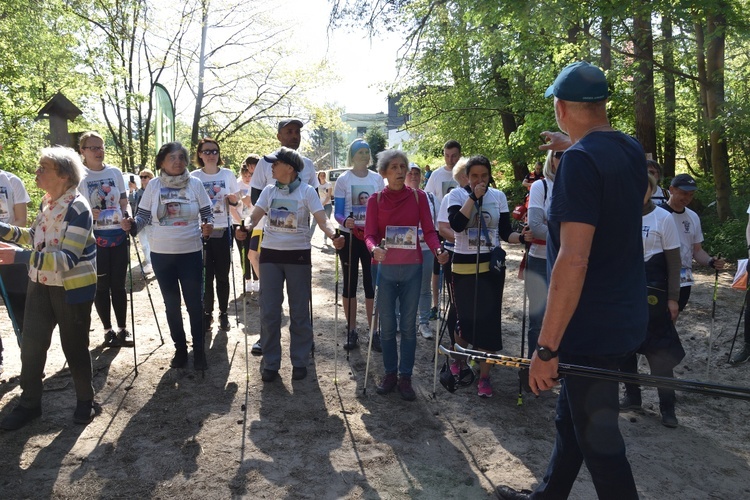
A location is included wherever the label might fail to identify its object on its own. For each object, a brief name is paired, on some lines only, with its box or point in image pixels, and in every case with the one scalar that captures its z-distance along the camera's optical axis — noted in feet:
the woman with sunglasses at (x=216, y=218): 21.75
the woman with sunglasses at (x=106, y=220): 18.45
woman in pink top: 15.61
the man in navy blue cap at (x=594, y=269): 7.46
